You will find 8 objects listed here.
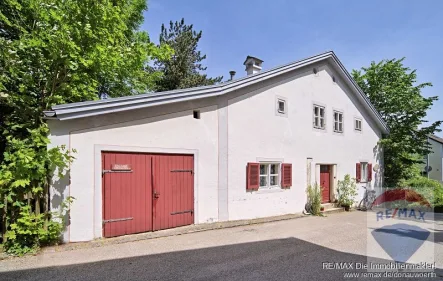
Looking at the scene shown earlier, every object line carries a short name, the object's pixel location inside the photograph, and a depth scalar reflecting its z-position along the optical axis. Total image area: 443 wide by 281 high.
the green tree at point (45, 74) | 5.09
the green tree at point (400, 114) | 15.32
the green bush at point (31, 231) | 5.03
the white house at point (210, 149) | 5.98
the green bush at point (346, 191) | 12.39
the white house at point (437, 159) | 29.20
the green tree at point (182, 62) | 19.62
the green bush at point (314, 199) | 10.75
